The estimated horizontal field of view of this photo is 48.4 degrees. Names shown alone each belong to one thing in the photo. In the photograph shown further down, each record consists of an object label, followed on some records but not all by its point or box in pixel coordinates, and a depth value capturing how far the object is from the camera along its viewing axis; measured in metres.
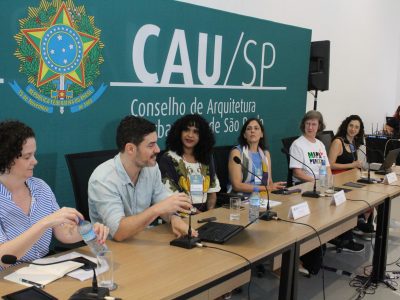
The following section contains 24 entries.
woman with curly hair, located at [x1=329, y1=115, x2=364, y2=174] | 4.53
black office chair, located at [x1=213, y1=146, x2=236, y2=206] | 3.51
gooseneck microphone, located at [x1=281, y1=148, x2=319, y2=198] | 3.04
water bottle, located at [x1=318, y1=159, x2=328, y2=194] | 3.30
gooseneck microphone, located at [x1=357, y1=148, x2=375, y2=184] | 3.64
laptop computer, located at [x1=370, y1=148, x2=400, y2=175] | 4.07
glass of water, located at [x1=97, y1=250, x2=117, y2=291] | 1.50
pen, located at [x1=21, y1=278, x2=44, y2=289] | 1.48
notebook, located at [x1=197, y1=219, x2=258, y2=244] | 1.99
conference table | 1.51
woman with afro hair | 3.02
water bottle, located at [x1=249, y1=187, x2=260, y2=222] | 2.42
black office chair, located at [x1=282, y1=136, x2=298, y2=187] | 4.14
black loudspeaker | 5.40
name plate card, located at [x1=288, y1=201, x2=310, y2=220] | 2.46
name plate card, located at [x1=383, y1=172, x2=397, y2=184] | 3.63
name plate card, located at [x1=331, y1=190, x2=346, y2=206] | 2.83
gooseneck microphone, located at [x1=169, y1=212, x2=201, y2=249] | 1.92
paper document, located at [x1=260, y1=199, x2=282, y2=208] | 2.73
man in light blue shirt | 1.95
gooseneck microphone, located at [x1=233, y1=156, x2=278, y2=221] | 2.43
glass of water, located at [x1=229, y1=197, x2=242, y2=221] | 2.52
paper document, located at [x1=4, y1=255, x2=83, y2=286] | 1.53
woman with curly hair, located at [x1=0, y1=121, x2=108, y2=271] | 1.57
